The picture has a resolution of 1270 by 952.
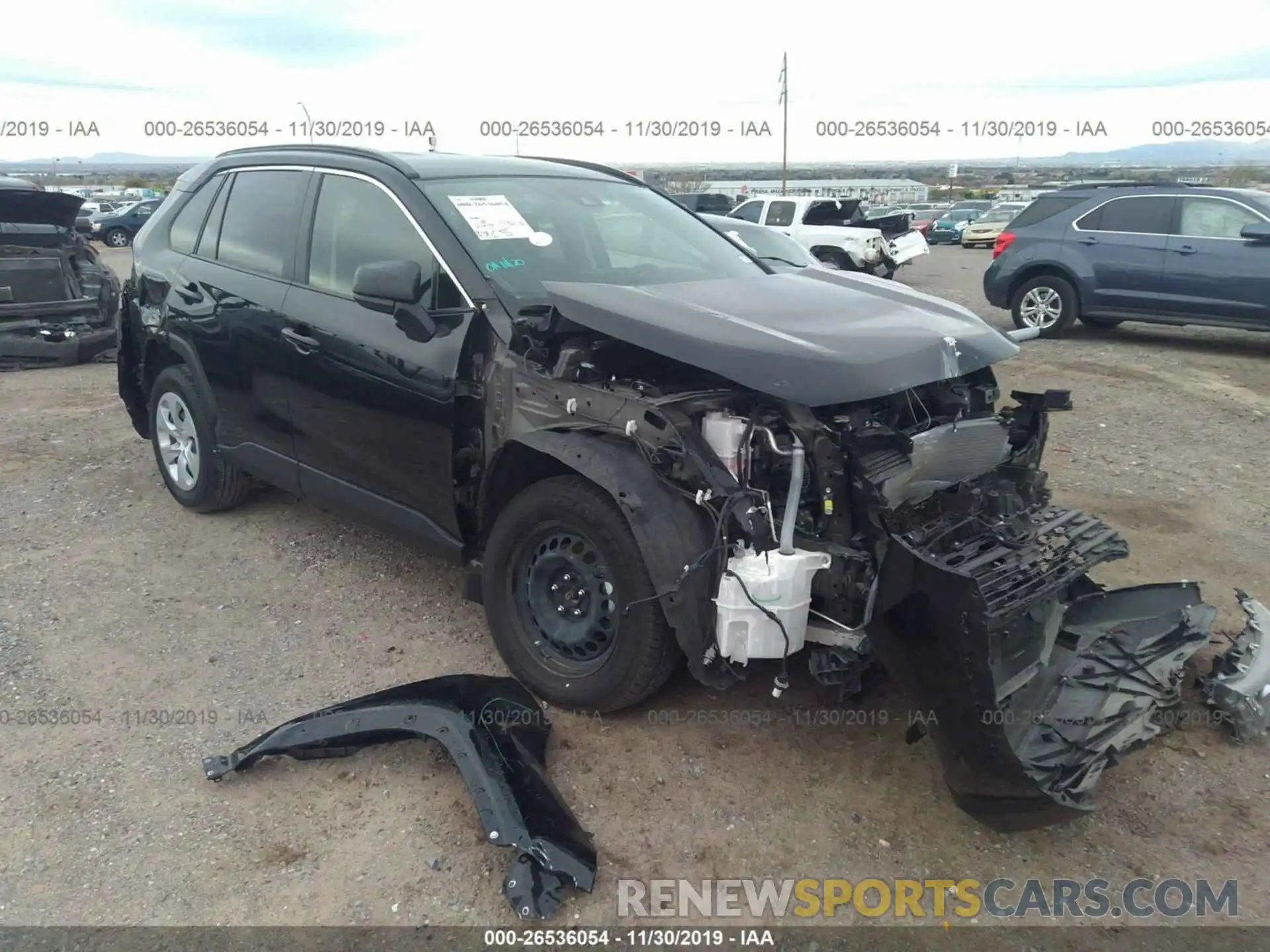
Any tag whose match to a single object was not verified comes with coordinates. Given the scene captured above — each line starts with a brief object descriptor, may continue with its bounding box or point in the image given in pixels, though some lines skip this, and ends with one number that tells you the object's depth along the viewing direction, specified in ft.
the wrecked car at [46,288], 30.42
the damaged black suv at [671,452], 8.96
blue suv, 31.96
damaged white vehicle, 55.36
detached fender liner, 8.30
